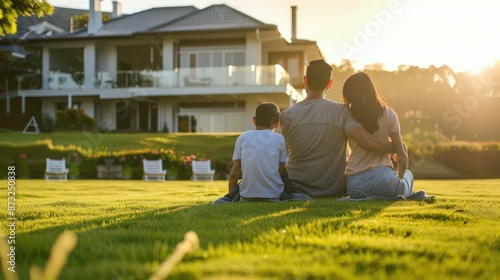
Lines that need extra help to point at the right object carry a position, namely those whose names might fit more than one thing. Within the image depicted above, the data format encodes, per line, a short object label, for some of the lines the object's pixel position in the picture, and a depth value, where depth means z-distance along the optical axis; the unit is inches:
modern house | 1192.8
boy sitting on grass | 232.4
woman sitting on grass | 230.5
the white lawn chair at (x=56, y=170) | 697.6
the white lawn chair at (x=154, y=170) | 714.2
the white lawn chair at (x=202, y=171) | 724.0
